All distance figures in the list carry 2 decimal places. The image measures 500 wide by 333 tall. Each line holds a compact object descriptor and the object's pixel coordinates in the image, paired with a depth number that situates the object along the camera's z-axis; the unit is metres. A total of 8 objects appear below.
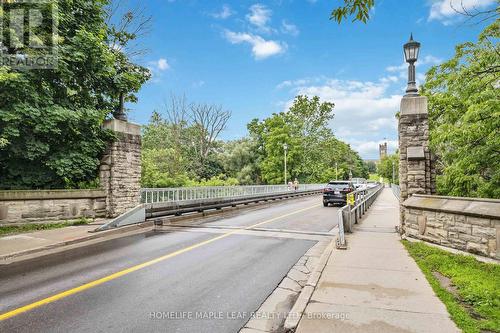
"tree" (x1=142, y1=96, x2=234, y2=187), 46.47
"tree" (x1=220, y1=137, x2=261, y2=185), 55.47
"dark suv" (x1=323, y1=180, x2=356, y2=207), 21.62
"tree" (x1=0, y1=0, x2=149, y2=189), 10.43
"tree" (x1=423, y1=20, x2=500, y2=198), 8.09
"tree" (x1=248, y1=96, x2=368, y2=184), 55.38
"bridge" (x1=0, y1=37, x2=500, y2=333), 4.03
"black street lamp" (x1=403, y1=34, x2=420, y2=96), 9.64
